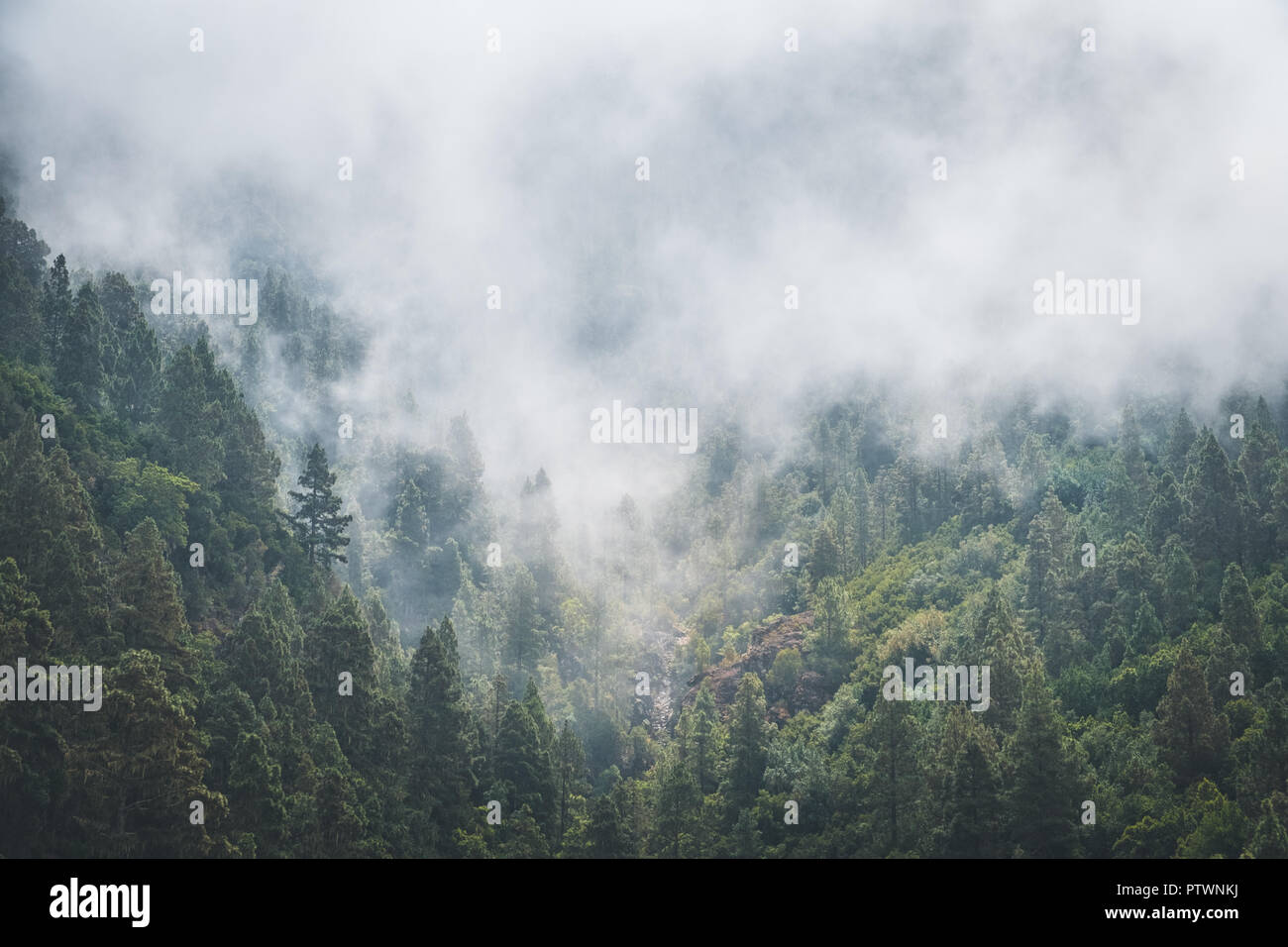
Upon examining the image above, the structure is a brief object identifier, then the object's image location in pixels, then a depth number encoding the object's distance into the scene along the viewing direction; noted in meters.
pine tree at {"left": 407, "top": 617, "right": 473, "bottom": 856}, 109.12
